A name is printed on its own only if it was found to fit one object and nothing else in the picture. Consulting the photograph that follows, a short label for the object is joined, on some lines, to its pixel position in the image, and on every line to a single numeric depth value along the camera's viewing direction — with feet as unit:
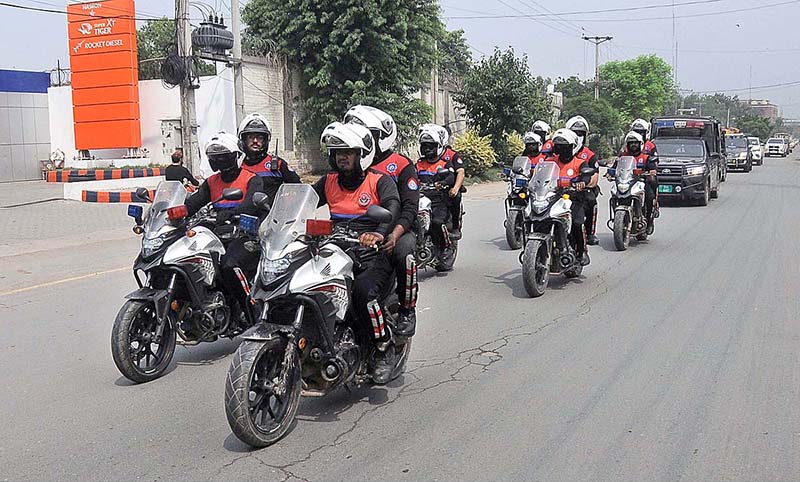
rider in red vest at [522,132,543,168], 41.06
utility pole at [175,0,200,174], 66.95
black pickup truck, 64.59
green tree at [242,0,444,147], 89.76
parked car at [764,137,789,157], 207.51
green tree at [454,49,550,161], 100.37
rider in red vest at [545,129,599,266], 31.14
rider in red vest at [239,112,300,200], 22.89
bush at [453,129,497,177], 93.09
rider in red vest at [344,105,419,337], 17.52
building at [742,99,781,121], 543.76
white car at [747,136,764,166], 151.84
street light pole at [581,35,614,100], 191.93
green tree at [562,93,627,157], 160.76
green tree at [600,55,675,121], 225.97
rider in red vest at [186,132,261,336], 20.36
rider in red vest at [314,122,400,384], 16.66
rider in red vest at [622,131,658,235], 42.22
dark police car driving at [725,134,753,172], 123.75
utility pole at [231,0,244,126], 74.90
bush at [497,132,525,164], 103.65
